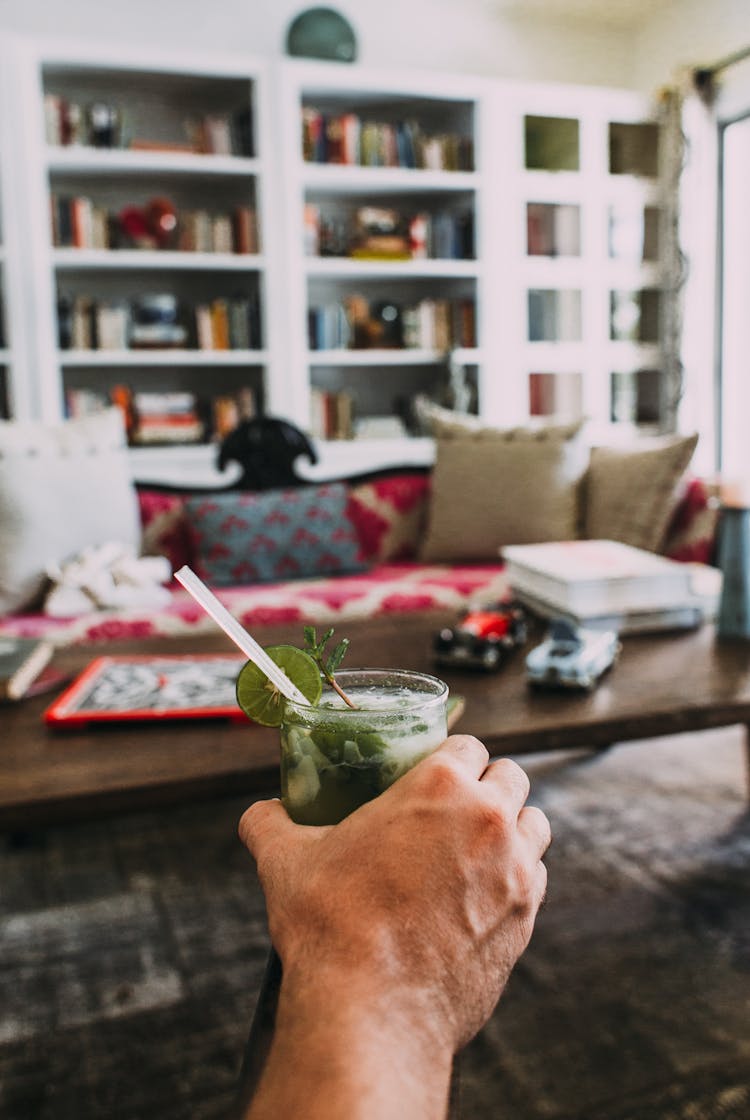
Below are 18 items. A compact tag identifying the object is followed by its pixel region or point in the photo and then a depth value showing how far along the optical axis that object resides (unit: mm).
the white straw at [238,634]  408
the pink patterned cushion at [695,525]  2836
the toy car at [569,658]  1425
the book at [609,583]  1767
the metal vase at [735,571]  1676
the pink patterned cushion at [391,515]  3180
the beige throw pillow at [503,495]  2982
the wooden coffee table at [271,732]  1119
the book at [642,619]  1773
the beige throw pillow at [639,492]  2828
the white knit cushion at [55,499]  2572
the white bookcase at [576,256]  4434
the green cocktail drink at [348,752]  451
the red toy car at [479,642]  1543
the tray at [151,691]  1318
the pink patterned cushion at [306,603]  2414
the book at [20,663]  1432
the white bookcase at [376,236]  4133
